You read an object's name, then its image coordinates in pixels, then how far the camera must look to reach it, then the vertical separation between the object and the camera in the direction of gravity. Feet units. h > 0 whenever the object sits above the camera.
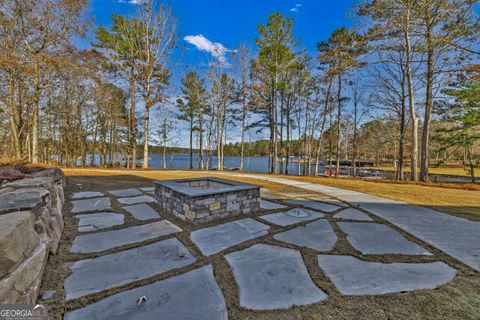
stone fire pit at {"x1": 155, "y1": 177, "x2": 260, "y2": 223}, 9.91 -2.50
